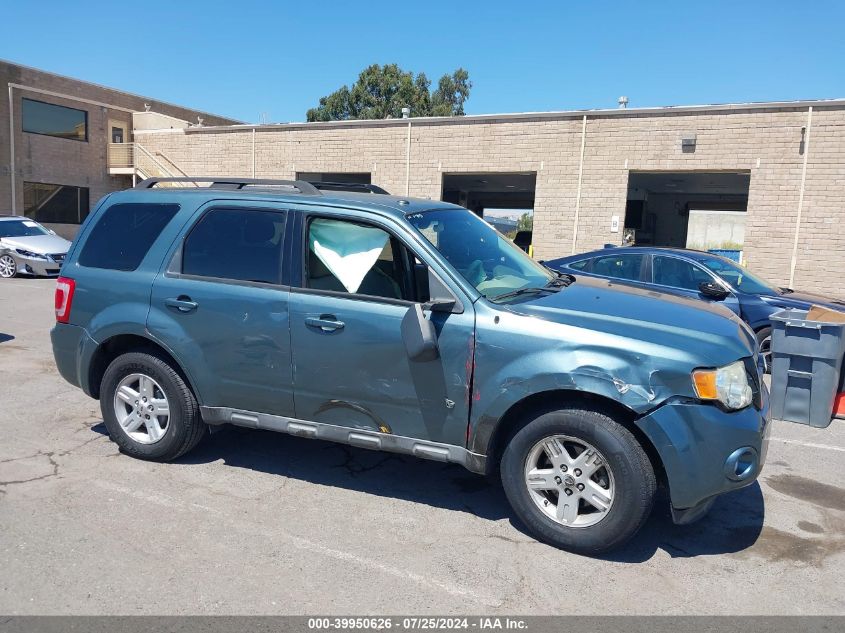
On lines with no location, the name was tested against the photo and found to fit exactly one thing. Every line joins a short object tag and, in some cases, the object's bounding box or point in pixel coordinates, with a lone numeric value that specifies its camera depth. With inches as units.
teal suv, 138.6
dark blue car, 332.2
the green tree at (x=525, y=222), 2661.9
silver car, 671.8
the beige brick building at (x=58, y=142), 1006.4
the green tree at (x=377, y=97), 2090.3
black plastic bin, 251.4
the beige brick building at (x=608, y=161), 652.1
